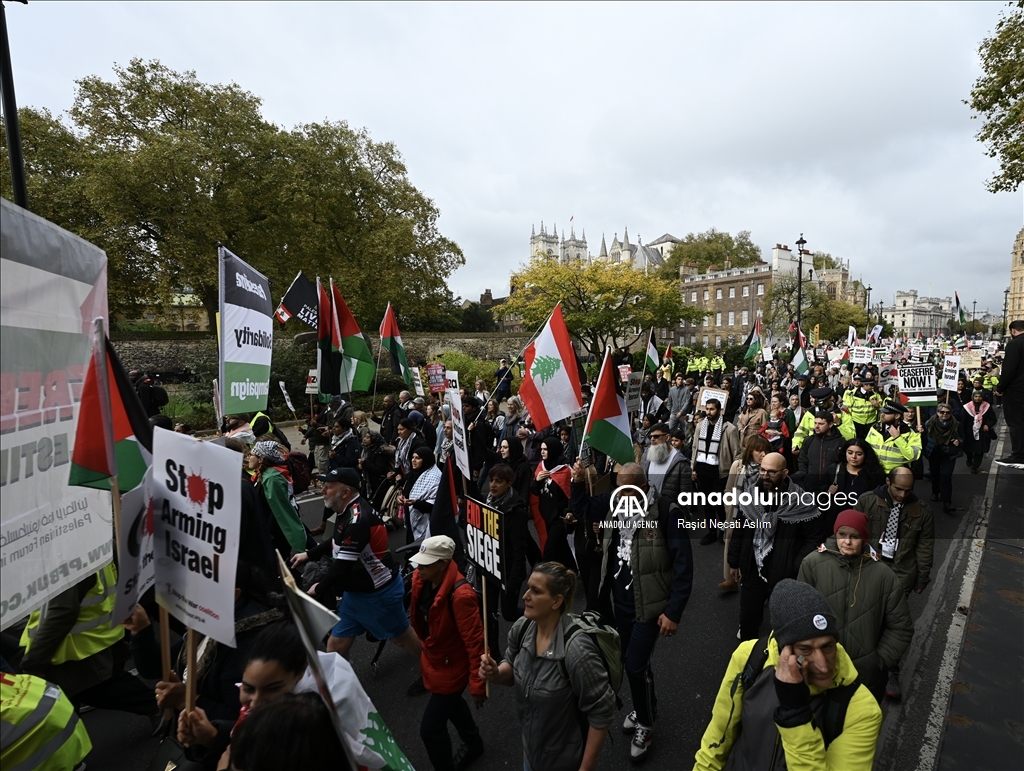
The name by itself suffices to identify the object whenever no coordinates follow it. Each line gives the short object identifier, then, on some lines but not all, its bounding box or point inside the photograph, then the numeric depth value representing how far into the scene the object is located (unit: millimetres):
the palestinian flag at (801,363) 17608
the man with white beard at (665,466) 5684
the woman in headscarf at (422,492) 5730
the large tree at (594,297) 39625
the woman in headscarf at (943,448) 8539
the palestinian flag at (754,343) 18869
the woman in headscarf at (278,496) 4879
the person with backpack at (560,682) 2613
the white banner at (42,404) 2066
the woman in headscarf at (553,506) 4777
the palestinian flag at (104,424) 2320
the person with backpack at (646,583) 3742
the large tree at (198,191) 20047
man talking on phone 2041
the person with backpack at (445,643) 3312
